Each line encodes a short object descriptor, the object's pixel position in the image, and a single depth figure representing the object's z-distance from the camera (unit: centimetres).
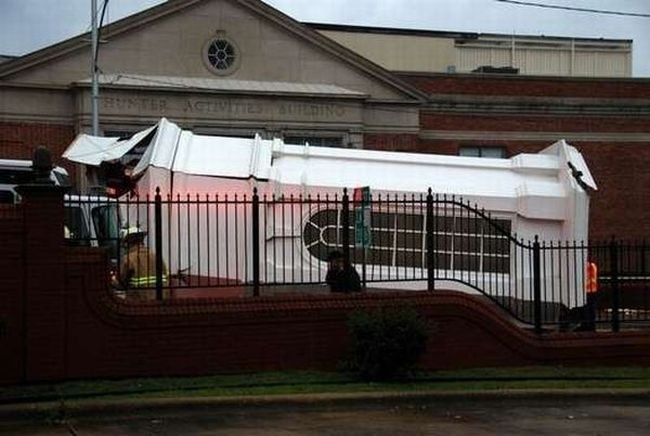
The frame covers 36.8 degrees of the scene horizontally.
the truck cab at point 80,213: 1373
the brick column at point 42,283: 1182
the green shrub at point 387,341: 1265
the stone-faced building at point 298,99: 2931
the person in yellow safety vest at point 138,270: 1318
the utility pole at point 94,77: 2614
